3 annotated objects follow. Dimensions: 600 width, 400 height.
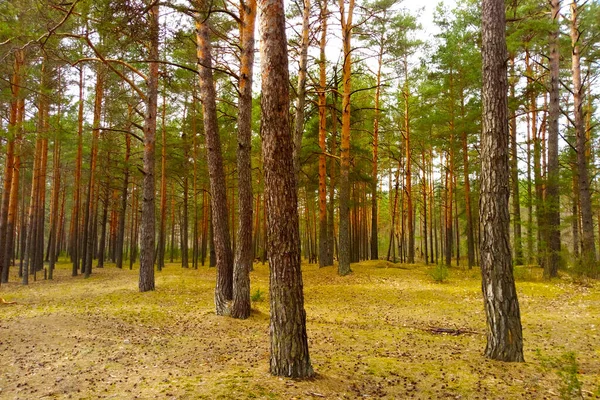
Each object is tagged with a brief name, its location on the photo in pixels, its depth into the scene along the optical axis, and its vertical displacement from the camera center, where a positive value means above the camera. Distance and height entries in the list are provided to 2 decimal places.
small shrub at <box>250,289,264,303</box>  9.14 -1.58
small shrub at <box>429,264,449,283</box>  13.55 -1.53
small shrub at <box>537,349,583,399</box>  3.31 -1.45
